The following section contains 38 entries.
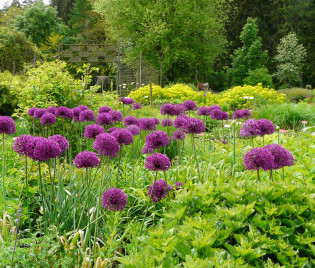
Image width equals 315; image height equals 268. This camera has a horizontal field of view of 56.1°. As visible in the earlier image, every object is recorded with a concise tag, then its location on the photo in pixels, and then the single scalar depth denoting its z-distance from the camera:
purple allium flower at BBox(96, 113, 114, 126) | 2.65
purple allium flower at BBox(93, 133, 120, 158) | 1.76
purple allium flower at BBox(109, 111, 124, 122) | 3.02
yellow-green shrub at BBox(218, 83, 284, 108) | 10.20
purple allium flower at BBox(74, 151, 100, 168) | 1.72
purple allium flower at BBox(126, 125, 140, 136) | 2.54
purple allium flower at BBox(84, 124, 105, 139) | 2.26
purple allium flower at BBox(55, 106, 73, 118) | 2.94
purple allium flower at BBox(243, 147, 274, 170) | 1.74
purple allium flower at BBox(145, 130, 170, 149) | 2.07
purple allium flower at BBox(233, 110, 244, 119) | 3.79
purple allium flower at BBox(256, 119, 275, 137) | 2.37
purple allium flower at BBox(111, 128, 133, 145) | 2.03
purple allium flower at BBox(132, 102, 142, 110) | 4.31
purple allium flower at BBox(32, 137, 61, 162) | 1.56
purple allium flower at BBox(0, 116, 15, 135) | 2.01
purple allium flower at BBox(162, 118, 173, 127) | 3.27
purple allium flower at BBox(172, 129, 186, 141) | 2.67
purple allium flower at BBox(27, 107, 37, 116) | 3.18
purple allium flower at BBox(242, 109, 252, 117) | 3.79
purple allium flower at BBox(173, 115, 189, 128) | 2.73
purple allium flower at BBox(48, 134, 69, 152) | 1.94
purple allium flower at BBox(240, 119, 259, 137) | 2.39
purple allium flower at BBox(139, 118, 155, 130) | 2.74
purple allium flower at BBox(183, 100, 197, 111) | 3.48
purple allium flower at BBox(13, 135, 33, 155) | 1.69
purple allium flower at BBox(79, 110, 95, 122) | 2.83
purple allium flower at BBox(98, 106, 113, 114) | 3.28
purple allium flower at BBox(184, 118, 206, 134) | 2.30
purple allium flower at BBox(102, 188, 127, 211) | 1.64
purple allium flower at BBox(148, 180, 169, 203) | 1.98
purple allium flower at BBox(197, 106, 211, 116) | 3.58
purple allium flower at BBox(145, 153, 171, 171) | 1.76
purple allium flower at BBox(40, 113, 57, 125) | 2.54
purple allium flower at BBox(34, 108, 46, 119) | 2.94
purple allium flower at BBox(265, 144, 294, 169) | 1.82
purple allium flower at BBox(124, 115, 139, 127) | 2.92
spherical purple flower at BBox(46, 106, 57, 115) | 3.03
